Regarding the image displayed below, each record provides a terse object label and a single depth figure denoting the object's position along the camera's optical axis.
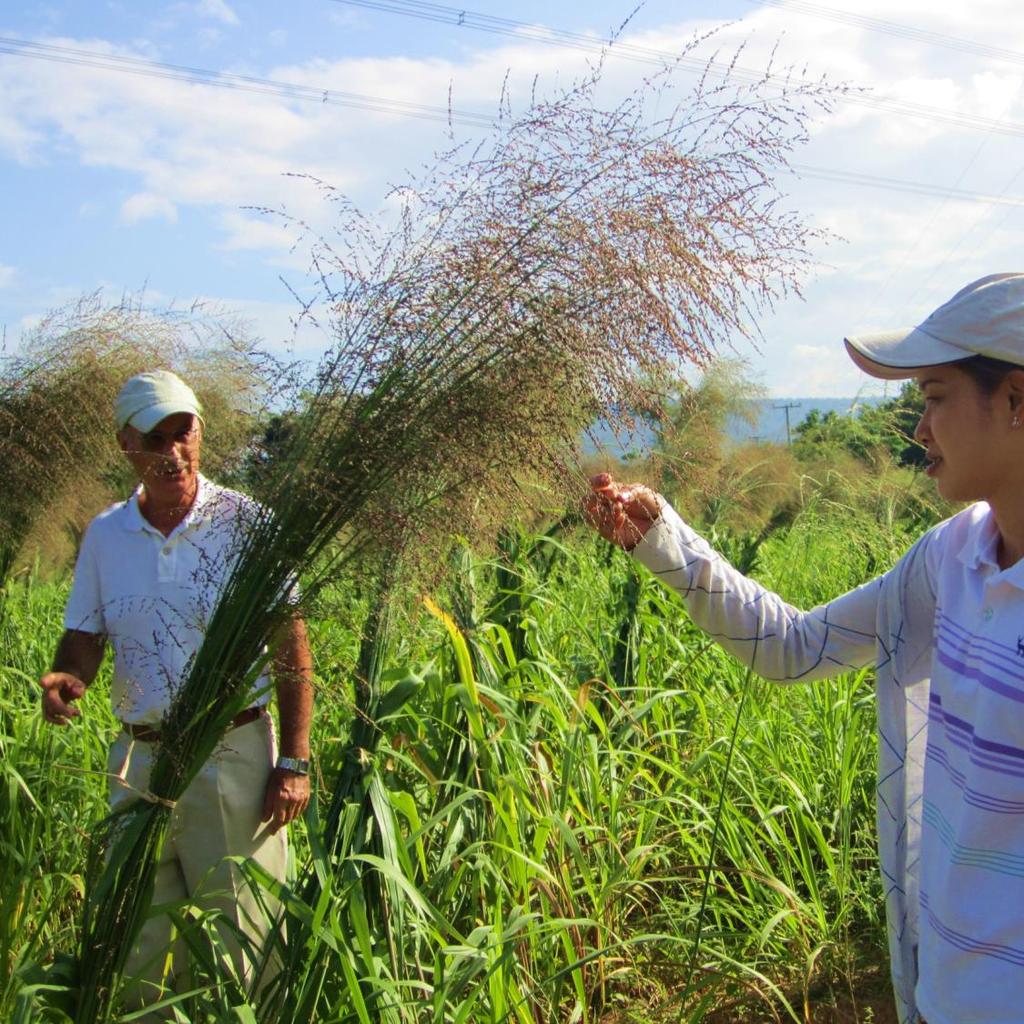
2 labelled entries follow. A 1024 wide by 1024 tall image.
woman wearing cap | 1.59
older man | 2.78
